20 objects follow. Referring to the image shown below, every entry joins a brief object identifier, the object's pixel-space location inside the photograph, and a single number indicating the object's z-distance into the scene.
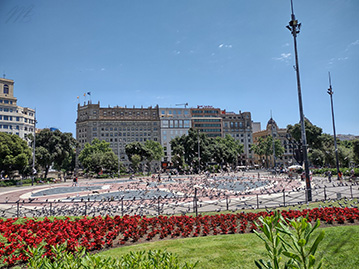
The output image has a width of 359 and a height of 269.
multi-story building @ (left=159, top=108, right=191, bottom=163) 86.26
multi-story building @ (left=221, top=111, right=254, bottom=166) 92.19
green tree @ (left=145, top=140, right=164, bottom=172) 70.70
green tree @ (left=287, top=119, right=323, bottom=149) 56.06
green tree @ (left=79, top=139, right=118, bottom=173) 53.25
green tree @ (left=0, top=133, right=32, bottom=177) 35.97
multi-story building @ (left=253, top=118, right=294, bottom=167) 89.69
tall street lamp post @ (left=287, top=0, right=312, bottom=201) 13.94
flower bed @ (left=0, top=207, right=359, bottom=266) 6.36
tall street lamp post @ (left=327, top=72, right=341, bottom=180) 24.58
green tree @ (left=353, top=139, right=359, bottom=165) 35.66
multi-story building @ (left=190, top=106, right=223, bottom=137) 85.94
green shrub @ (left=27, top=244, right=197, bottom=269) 2.65
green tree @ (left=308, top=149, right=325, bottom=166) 50.12
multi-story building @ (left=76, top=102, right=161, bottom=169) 84.62
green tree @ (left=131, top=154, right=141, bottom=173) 53.89
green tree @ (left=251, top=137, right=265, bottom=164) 67.22
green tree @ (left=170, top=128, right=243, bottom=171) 54.81
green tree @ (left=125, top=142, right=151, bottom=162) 57.59
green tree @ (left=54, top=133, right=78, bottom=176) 74.34
